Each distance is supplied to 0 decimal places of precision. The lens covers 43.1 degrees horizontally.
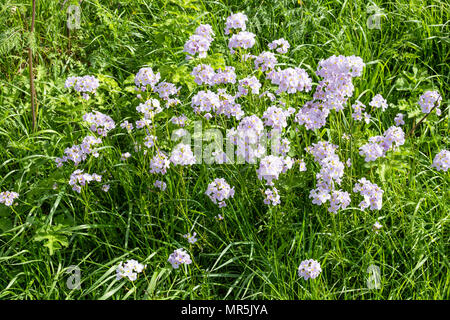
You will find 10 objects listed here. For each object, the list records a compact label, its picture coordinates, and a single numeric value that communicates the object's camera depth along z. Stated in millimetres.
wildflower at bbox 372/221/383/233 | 2518
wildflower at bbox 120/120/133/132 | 2761
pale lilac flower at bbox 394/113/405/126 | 2788
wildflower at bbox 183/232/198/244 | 2594
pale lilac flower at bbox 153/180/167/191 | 2674
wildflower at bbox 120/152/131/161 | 2842
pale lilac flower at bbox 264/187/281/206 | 2534
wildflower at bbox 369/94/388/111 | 2823
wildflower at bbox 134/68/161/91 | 2654
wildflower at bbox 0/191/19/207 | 2729
